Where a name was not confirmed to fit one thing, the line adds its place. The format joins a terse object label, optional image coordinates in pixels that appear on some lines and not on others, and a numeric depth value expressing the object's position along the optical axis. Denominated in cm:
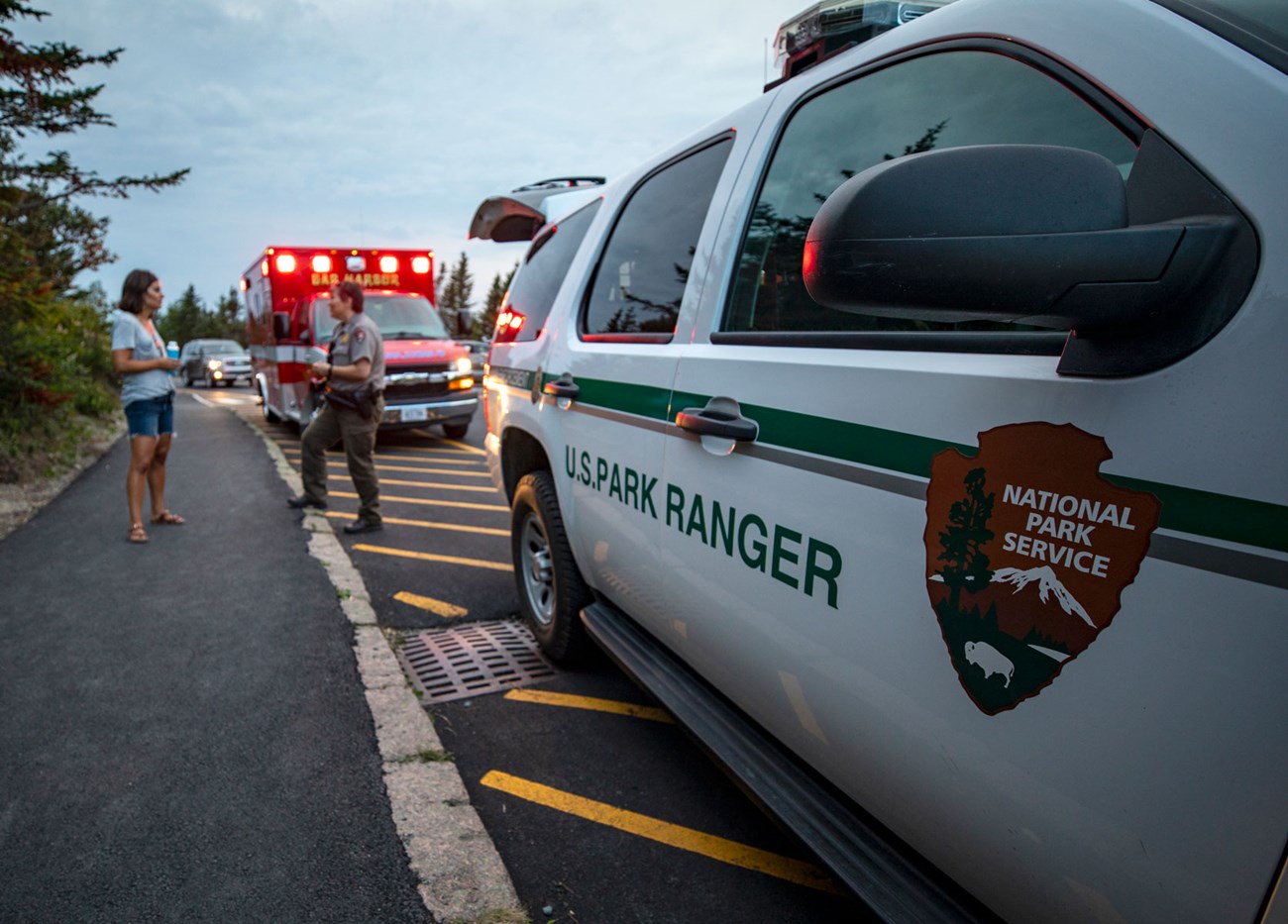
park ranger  579
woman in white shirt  543
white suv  98
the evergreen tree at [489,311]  6900
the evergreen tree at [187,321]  9662
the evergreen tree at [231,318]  9552
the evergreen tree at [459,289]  8431
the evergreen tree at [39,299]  762
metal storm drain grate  348
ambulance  1005
